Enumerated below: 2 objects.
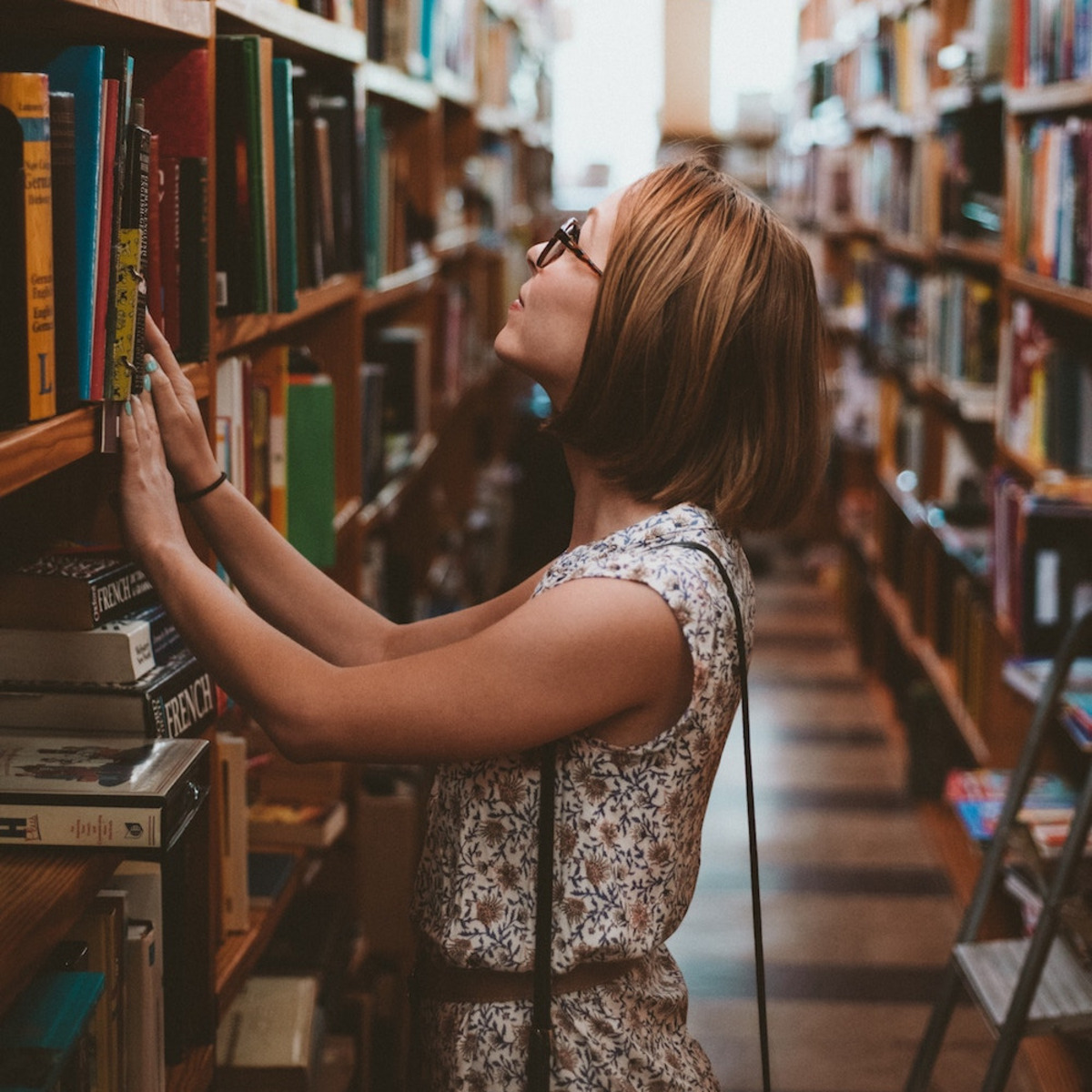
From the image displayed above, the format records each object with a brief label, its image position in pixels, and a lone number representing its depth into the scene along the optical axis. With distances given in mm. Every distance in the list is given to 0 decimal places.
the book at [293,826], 2152
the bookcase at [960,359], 2711
